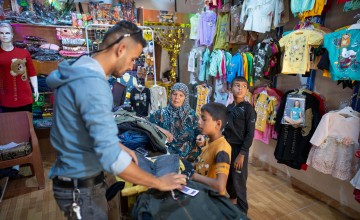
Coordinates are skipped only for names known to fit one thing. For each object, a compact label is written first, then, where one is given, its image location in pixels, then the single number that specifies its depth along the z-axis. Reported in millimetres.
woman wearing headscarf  2072
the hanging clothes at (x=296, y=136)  2529
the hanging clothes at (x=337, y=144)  2160
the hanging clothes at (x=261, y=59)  2844
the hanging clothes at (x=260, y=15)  2916
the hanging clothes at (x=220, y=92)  3879
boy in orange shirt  1226
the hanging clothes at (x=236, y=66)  3246
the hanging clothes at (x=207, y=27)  4004
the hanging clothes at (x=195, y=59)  4339
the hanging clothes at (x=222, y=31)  3715
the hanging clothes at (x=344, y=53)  1995
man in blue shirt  765
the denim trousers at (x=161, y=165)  1134
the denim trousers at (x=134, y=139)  1516
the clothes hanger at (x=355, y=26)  1990
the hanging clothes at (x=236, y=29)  3375
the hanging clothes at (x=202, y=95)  4238
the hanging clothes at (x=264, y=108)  2941
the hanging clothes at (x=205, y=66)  4027
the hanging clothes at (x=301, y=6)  2312
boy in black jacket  2135
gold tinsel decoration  4633
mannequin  2918
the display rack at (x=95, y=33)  3885
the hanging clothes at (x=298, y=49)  2369
